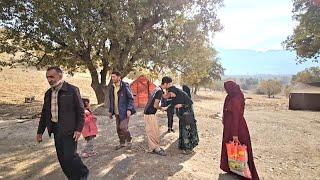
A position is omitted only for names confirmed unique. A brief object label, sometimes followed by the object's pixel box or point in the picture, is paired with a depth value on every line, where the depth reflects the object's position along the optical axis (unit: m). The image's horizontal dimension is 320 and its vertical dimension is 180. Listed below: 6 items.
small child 5.16
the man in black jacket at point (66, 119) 3.71
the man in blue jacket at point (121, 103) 5.25
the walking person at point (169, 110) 5.66
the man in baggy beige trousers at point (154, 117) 5.22
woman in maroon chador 4.26
